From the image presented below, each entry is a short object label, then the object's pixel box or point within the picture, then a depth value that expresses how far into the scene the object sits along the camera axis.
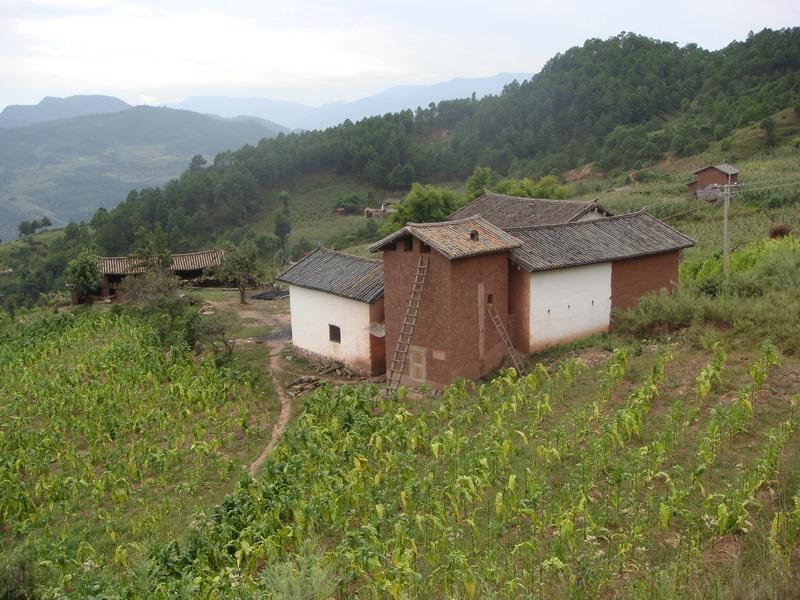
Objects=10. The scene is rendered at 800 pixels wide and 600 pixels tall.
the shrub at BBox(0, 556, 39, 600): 9.12
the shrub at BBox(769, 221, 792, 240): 28.89
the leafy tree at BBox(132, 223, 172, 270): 35.62
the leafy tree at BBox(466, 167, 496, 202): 44.59
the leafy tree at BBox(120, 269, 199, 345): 23.16
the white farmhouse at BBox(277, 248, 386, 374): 18.95
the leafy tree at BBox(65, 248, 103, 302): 34.44
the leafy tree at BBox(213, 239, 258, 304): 31.55
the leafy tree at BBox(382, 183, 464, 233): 39.69
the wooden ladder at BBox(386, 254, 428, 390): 16.47
